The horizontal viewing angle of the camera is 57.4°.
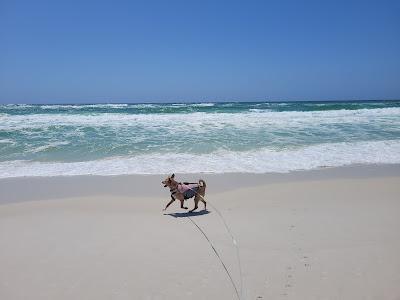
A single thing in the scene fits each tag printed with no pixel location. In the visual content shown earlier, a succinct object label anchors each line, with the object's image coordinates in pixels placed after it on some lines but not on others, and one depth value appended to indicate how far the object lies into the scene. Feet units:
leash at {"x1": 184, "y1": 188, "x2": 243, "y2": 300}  11.21
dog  19.29
